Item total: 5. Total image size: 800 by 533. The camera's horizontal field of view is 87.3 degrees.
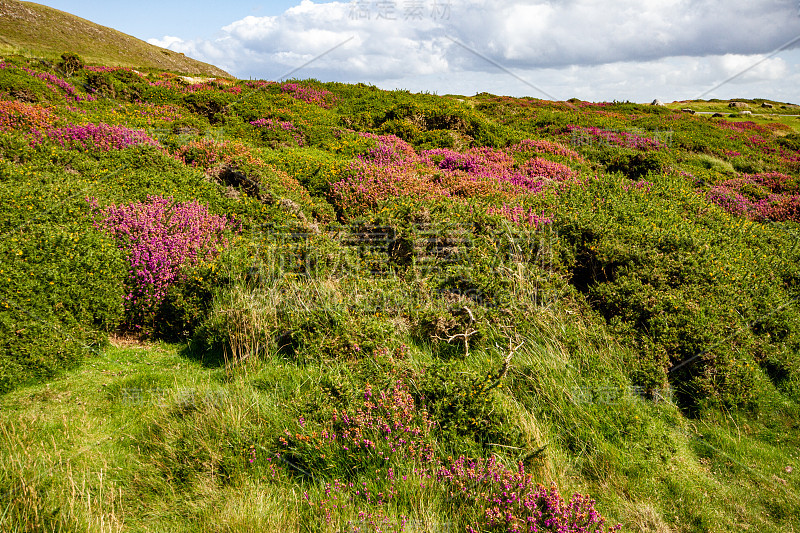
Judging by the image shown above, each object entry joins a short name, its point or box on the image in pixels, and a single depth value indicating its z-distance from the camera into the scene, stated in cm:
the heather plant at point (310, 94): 2142
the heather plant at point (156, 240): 660
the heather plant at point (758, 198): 1277
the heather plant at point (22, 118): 992
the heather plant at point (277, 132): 1517
